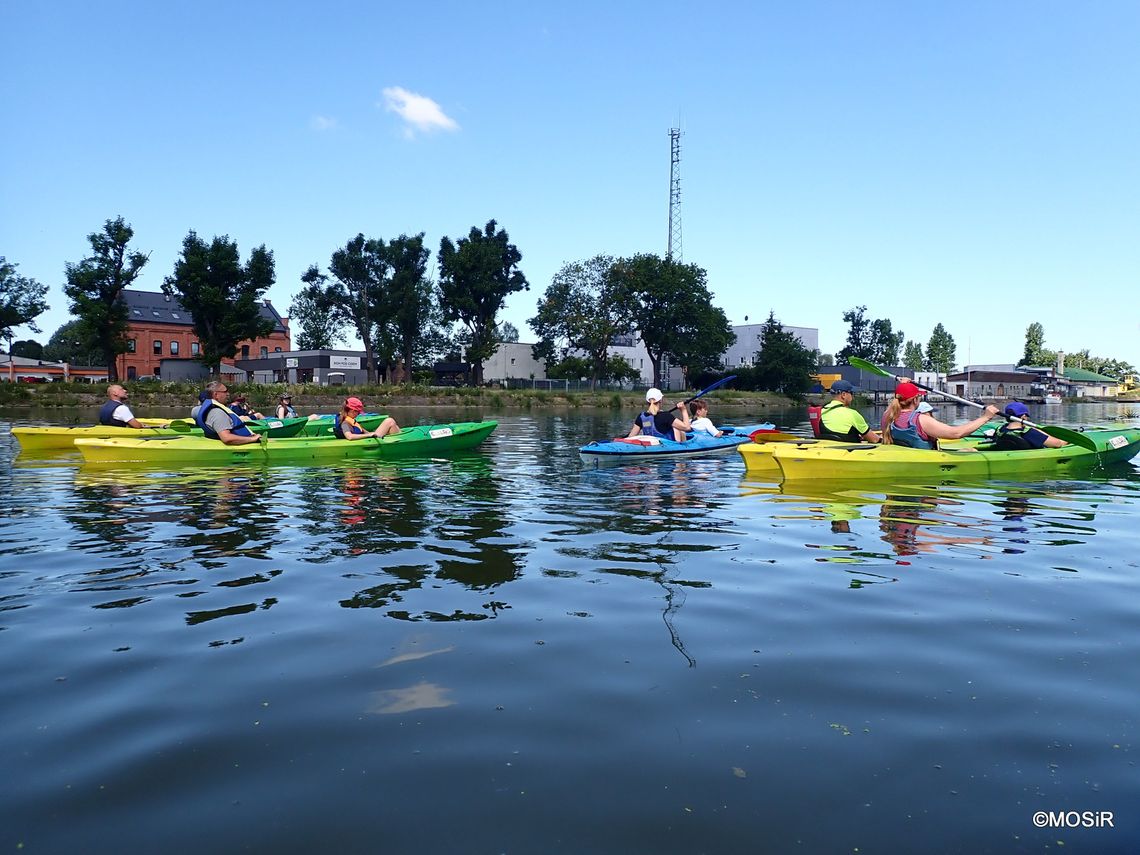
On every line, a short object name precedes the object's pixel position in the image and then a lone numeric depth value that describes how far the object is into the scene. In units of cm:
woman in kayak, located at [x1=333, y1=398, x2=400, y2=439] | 1603
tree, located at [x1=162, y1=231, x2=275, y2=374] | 5409
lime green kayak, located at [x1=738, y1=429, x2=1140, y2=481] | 1248
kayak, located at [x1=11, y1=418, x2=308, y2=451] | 1733
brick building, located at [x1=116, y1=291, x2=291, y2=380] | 7369
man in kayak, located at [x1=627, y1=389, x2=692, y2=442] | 1608
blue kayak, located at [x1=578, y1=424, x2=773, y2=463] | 1509
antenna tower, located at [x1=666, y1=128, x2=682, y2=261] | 6350
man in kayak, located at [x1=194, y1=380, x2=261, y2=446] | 1507
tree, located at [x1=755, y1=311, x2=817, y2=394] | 7200
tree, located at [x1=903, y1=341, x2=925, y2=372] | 13977
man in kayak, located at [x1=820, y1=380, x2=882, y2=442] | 1348
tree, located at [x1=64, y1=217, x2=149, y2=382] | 5141
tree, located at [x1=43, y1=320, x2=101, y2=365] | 8991
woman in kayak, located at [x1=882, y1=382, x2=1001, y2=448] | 1266
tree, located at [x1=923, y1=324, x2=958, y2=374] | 13550
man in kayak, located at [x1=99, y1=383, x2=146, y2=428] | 1739
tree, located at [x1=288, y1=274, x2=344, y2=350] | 10438
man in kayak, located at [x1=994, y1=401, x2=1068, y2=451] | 1372
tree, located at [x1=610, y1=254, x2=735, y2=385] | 6700
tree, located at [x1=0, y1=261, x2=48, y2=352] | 5619
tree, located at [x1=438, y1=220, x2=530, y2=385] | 6506
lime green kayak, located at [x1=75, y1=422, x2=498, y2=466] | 1499
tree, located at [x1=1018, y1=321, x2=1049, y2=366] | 12900
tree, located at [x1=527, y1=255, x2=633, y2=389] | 6762
